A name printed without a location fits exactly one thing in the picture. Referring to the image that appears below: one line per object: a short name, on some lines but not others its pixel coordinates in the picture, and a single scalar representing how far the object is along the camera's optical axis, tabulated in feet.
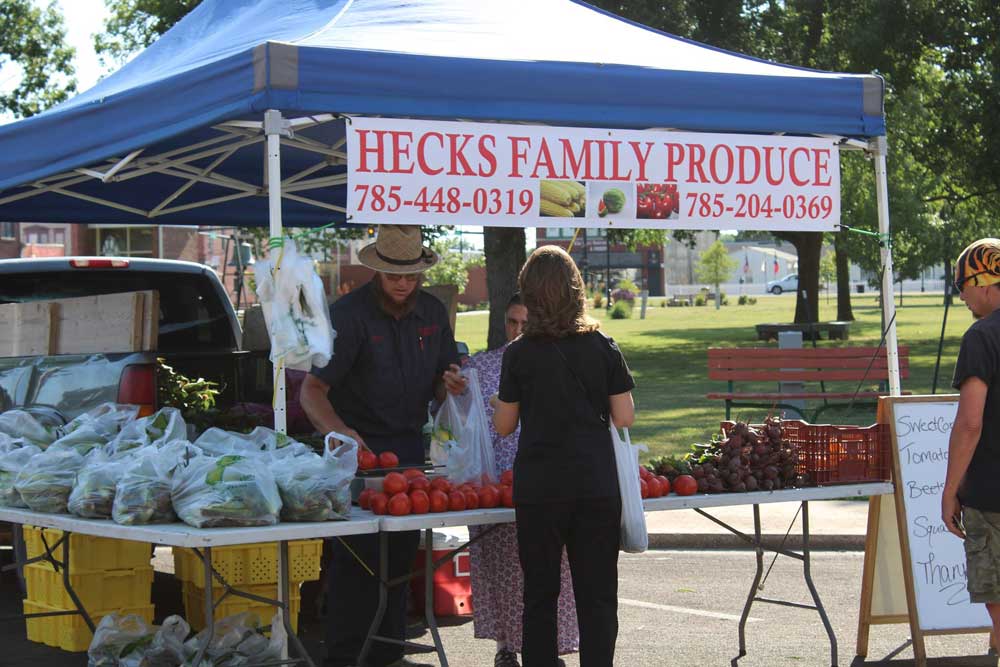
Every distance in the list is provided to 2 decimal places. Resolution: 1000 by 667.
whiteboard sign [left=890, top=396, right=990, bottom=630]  19.80
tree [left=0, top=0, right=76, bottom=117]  93.04
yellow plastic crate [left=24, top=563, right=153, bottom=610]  21.08
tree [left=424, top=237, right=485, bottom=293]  217.62
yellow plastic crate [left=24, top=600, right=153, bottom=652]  21.20
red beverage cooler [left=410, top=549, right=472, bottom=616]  23.76
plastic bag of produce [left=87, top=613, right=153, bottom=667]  18.92
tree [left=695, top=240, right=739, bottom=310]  263.08
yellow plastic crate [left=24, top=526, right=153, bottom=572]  20.88
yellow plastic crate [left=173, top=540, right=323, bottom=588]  20.62
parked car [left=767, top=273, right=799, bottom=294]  315.15
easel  19.75
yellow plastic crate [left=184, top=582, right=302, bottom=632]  21.07
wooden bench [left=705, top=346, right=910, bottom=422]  46.47
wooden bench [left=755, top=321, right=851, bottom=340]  97.48
